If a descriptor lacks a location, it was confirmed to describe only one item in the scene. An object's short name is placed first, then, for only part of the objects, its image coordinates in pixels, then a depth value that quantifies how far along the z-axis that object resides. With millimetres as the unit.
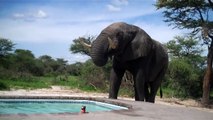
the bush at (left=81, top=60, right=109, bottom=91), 26172
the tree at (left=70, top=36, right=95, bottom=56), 45678
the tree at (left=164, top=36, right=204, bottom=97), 24250
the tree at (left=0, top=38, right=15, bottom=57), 30547
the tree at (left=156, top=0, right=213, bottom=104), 20100
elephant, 10852
